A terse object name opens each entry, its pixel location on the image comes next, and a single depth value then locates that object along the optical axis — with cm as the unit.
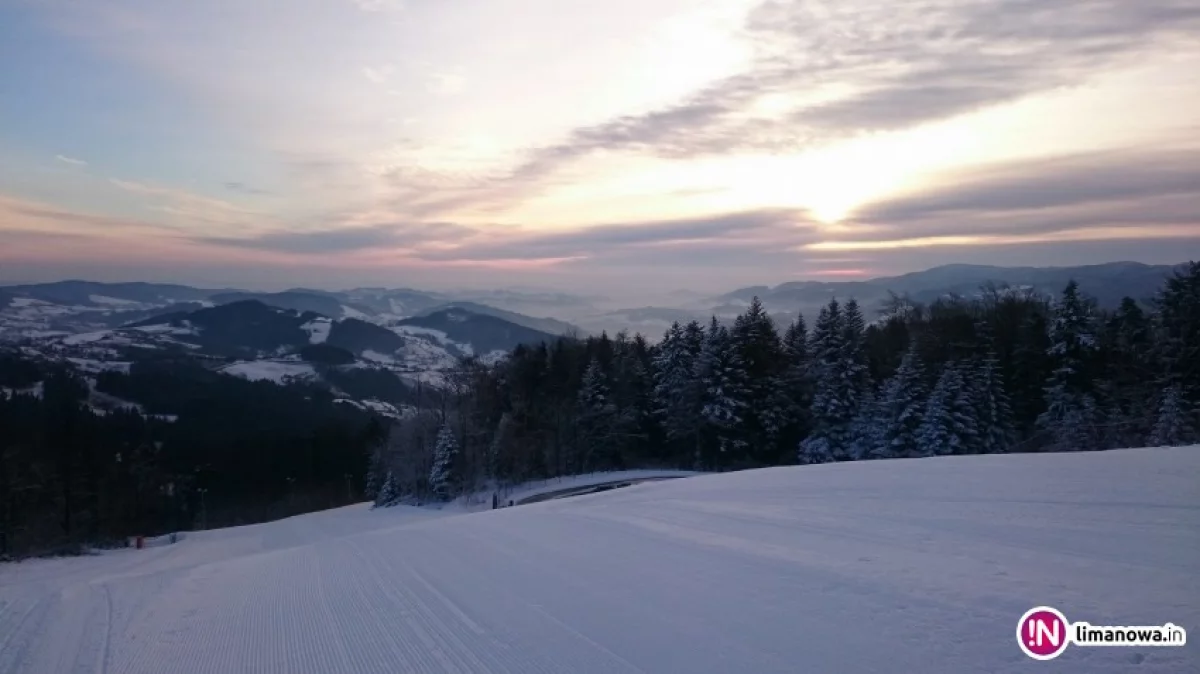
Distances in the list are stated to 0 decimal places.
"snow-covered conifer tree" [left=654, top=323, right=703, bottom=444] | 4381
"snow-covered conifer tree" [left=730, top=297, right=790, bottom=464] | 4289
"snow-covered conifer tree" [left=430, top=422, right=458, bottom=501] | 4566
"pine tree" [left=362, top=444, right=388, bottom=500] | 5569
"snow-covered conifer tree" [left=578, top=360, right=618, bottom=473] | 4875
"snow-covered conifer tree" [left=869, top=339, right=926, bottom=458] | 3469
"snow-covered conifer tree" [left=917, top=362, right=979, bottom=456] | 3294
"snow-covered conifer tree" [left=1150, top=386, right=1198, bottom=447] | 2516
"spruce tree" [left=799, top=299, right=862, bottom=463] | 3878
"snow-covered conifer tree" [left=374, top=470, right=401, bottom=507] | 4919
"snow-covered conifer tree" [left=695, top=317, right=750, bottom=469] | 4231
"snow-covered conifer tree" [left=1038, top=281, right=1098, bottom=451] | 3241
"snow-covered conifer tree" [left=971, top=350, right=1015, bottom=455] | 3388
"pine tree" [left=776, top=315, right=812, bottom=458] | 4307
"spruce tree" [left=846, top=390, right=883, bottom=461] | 3631
